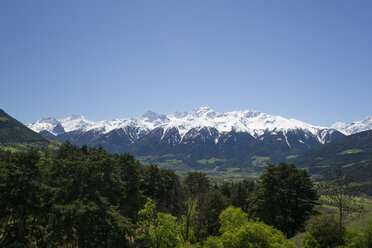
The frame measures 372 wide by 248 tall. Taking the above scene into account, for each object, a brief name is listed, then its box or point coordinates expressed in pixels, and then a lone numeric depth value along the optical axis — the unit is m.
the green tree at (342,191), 38.56
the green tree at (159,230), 41.66
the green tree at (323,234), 32.06
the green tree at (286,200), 55.28
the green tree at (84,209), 33.09
